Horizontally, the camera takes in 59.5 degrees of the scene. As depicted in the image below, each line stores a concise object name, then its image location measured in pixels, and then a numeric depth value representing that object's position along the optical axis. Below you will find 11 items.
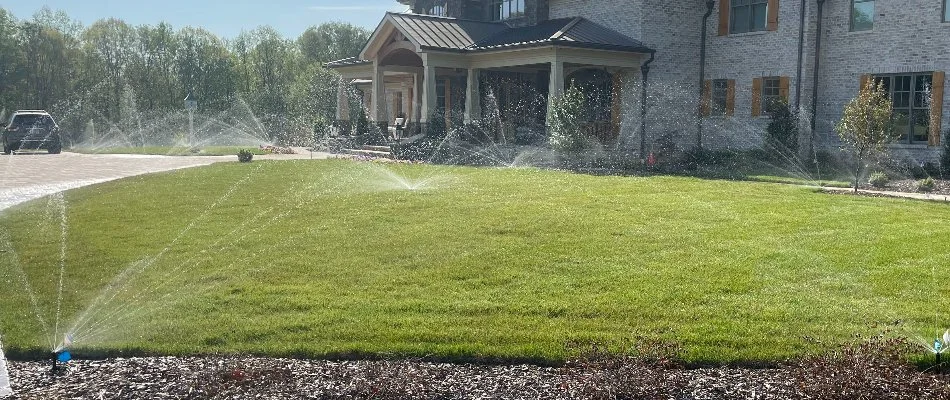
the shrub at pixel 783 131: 21.16
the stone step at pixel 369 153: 25.12
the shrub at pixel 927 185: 14.81
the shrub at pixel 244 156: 22.73
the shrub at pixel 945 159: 17.94
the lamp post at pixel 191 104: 35.25
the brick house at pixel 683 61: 19.92
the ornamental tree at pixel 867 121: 14.95
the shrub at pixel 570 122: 20.36
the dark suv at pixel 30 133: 29.45
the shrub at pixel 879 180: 15.29
